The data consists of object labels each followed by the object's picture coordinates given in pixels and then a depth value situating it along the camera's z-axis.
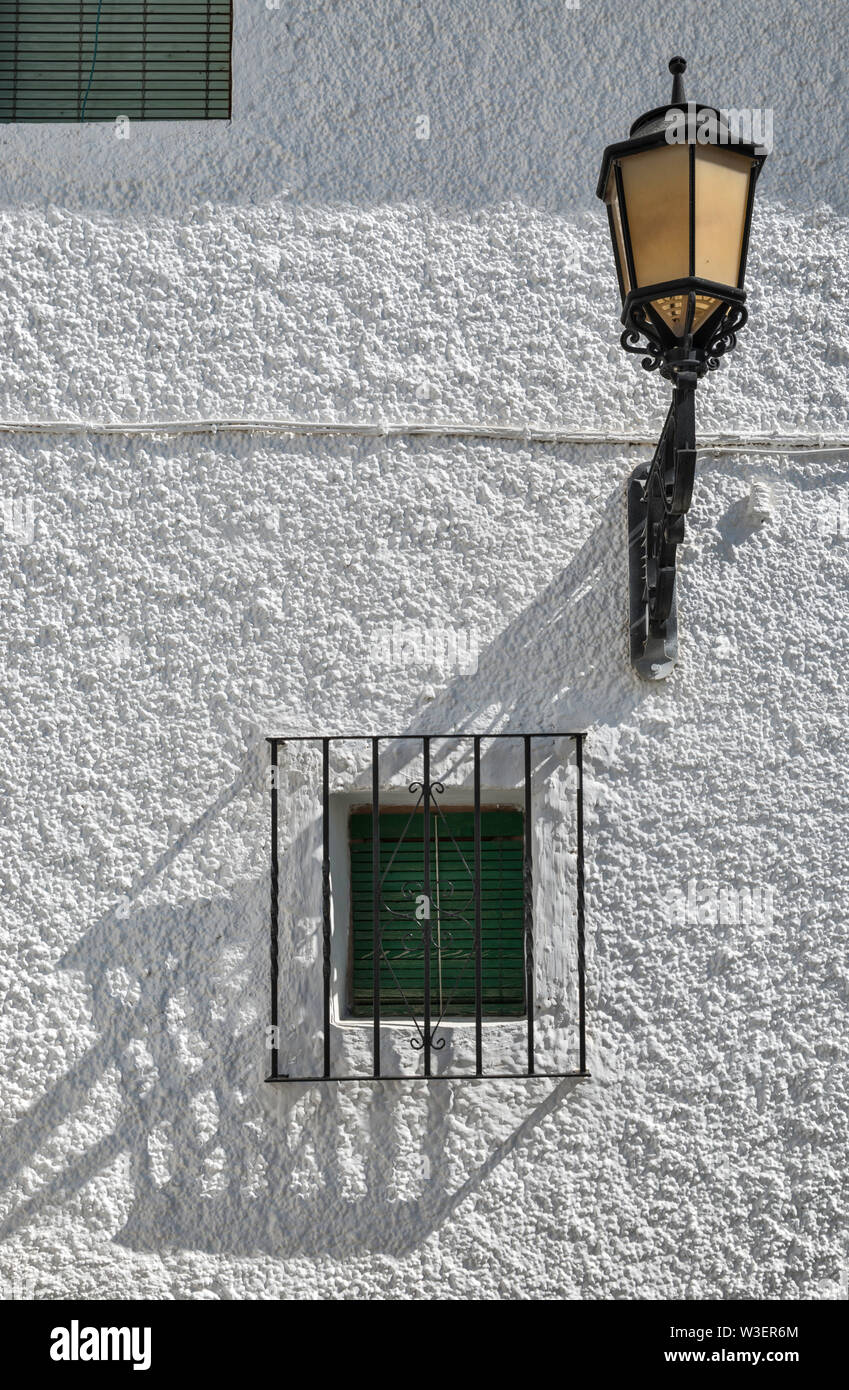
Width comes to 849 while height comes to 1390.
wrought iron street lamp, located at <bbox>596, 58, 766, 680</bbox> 2.54
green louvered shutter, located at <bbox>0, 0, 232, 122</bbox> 3.60
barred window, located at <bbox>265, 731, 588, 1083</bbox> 3.16
